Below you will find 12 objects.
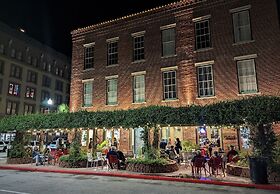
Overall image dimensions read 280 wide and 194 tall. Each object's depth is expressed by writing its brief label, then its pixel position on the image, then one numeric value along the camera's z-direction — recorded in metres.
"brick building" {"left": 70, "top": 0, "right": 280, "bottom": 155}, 17.52
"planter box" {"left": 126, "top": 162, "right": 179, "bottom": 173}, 14.17
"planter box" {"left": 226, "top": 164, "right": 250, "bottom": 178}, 12.31
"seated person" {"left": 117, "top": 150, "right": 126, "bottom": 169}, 15.61
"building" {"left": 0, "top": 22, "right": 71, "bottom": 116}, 42.66
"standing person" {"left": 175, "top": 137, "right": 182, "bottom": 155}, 17.42
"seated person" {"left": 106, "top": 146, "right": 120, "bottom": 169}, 15.48
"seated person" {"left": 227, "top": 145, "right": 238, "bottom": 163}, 14.50
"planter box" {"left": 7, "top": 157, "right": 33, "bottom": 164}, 19.16
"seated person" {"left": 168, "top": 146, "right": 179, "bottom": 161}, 17.21
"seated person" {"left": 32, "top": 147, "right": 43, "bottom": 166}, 17.95
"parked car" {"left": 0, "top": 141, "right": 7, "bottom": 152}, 33.58
